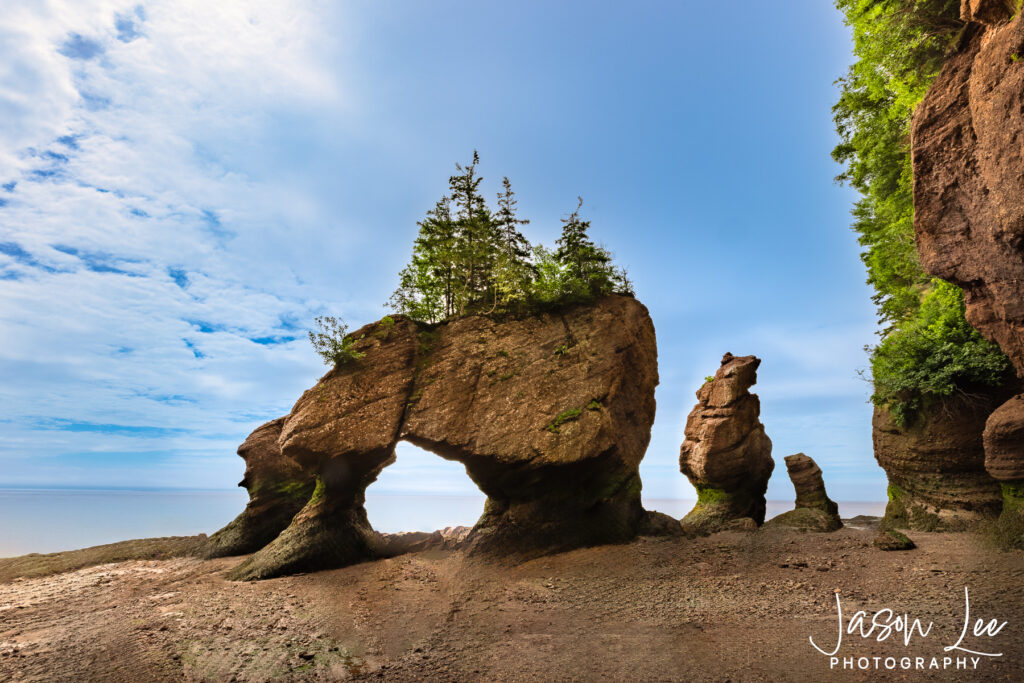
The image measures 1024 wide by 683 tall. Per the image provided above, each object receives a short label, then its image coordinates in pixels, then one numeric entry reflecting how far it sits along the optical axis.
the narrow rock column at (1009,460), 11.41
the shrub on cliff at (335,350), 17.08
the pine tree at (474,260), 19.70
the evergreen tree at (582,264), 18.75
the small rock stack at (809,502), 17.61
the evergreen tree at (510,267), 18.72
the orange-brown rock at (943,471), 13.71
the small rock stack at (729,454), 19.70
